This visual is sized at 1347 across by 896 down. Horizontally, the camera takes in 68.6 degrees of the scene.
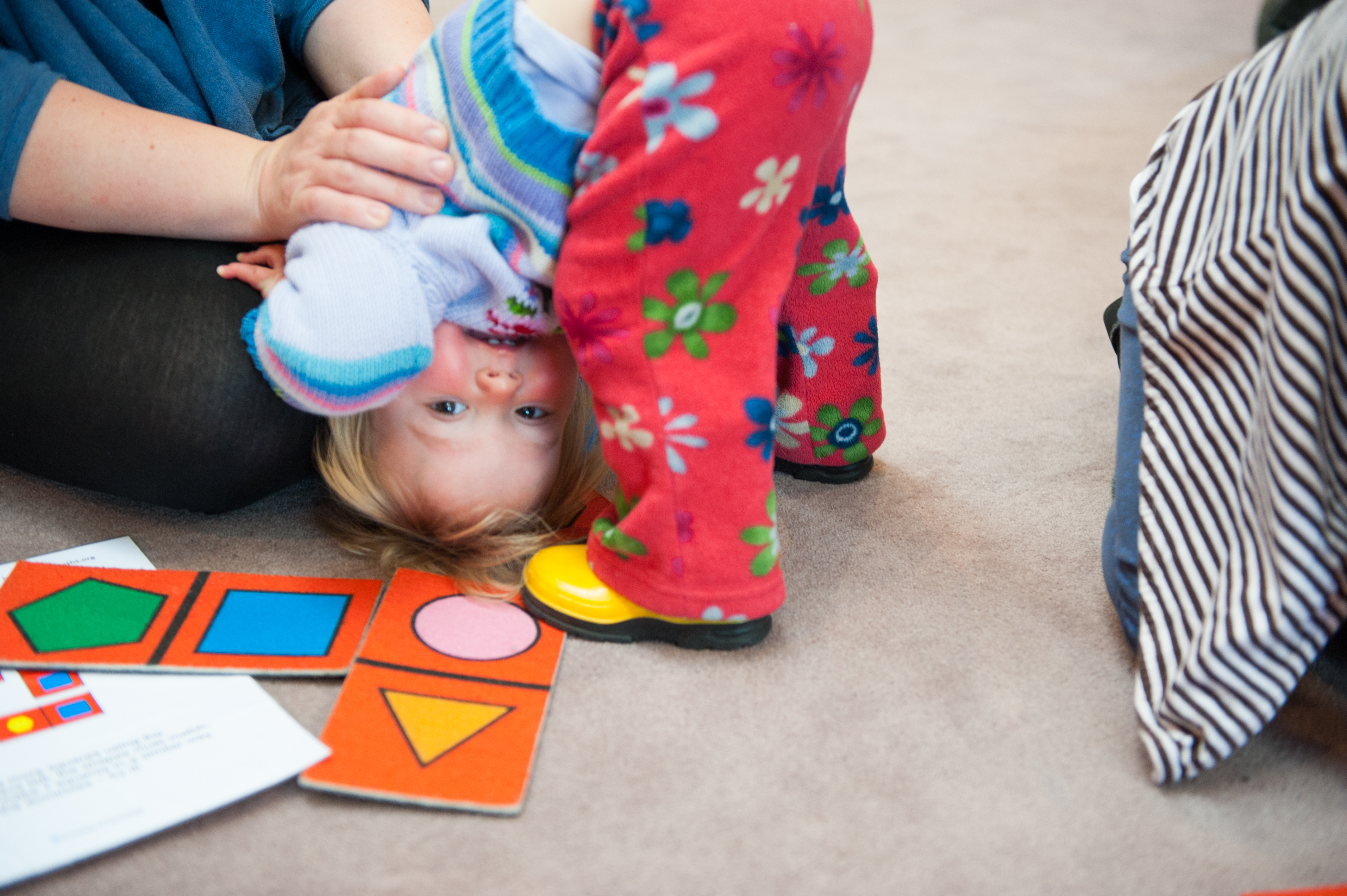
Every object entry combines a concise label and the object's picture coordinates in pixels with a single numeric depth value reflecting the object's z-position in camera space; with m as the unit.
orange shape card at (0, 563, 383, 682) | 0.73
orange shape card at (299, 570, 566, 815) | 0.64
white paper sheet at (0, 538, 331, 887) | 0.60
